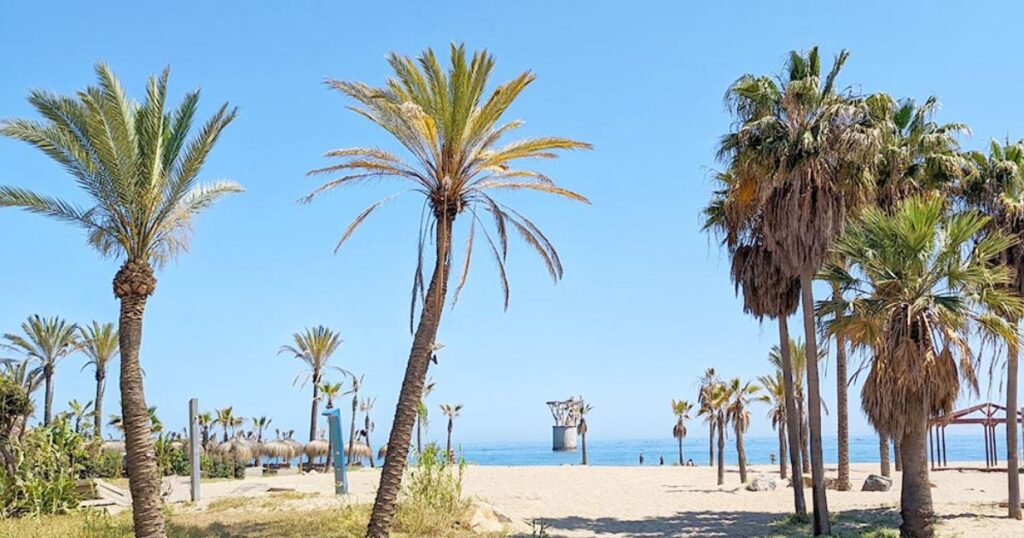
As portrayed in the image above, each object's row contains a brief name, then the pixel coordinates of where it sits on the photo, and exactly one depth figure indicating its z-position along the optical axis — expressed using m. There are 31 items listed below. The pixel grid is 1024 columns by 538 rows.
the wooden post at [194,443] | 22.11
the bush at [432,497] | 15.88
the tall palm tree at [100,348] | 44.91
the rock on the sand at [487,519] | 16.72
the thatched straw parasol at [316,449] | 45.88
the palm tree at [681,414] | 58.66
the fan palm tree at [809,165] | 19.52
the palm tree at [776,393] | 40.62
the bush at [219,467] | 37.75
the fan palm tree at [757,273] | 21.52
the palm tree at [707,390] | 40.19
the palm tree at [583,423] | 62.69
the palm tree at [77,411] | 30.87
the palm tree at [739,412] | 36.94
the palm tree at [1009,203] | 21.91
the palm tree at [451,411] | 64.88
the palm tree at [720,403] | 38.81
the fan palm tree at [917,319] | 17.48
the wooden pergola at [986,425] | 44.72
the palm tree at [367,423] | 50.86
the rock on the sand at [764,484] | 31.50
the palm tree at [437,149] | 15.13
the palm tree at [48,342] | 45.12
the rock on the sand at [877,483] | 28.11
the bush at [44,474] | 18.44
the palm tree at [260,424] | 64.86
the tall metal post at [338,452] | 21.94
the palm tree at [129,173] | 13.19
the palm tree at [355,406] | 44.11
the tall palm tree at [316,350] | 47.03
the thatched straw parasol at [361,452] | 50.06
